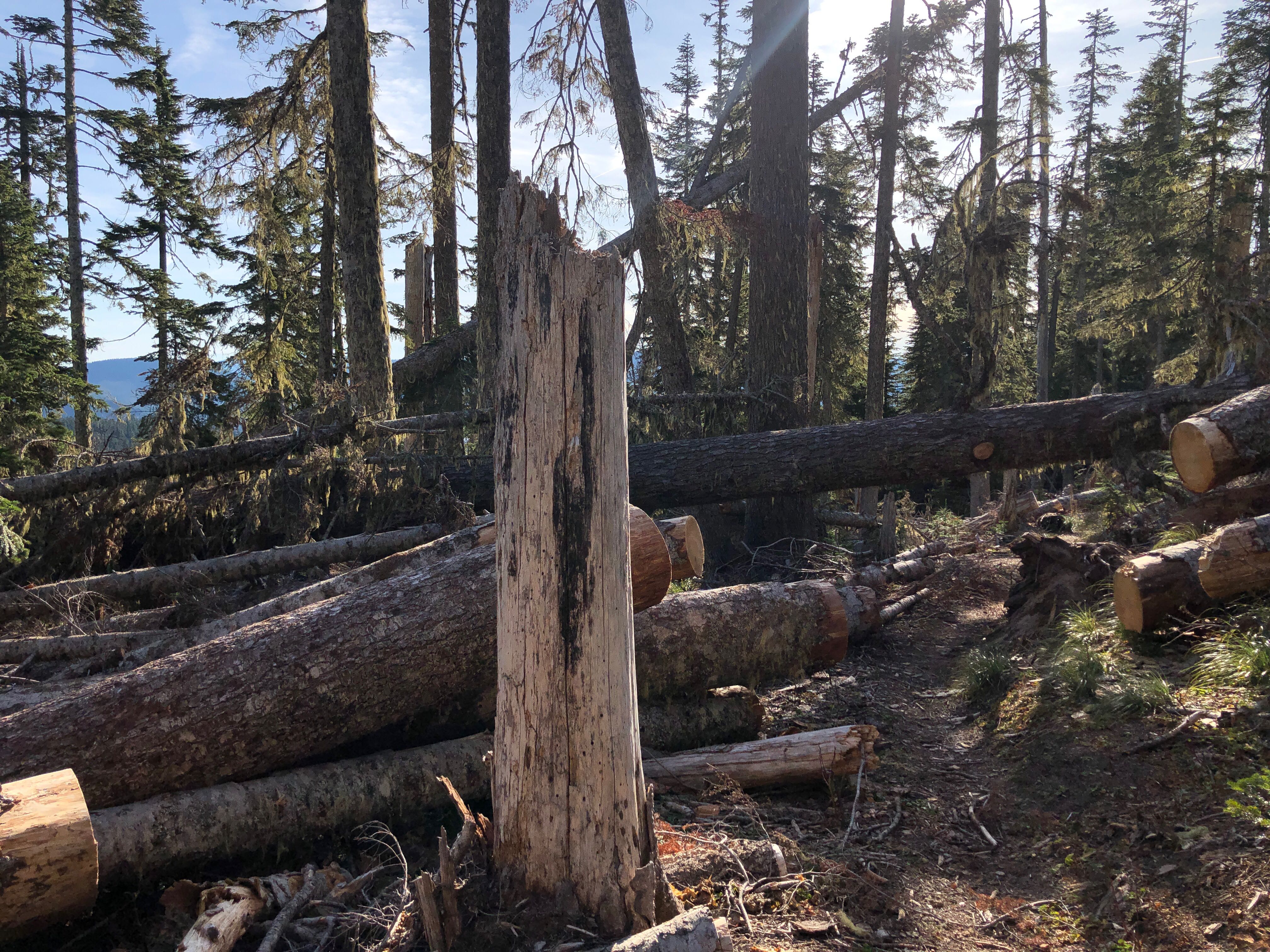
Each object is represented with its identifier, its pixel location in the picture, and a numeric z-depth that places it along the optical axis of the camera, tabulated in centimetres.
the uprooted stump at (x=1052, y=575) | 636
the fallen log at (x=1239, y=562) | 485
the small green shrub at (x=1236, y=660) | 417
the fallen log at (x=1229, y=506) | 608
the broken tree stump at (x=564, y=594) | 277
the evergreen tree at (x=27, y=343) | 1277
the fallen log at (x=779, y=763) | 442
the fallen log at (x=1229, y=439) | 584
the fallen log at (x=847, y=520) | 1261
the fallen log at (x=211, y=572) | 591
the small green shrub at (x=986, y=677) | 561
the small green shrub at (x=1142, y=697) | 434
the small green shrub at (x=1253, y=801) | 319
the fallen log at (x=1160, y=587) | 505
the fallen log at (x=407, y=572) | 459
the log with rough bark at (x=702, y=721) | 484
